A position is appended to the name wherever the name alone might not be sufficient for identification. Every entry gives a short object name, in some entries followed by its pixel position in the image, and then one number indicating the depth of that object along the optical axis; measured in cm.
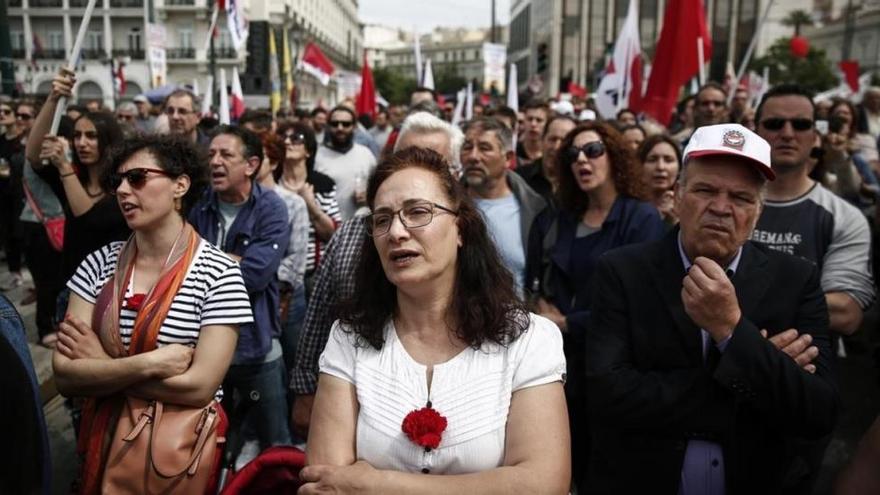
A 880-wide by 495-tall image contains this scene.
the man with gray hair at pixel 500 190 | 375
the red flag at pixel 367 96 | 1256
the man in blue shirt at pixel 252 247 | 353
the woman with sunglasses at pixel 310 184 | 498
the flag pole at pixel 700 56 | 723
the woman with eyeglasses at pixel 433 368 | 187
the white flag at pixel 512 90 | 1059
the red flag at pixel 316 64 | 1412
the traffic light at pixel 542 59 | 1952
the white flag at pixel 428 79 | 1077
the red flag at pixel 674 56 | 718
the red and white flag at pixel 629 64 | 857
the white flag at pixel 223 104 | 845
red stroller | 216
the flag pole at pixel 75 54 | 369
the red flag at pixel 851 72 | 1509
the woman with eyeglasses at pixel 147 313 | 248
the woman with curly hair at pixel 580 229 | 339
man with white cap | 204
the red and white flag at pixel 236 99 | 1214
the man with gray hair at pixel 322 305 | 289
